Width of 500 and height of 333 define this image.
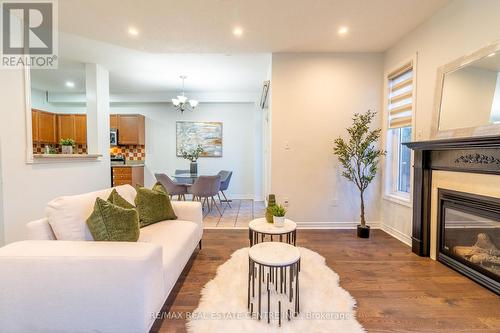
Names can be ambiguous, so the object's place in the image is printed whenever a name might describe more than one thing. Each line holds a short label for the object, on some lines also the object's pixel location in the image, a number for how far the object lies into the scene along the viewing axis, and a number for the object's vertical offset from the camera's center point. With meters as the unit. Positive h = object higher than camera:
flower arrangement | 6.00 +0.14
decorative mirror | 2.05 +0.61
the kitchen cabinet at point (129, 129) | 6.12 +0.75
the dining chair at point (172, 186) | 4.77 -0.59
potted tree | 3.46 +0.07
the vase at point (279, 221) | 2.32 -0.61
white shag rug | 1.61 -1.14
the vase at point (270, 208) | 2.41 -0.52
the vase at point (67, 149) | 3.97 +0.14
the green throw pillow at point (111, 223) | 1.68 -0.47
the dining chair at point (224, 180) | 5.29 -0.49
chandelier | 5.00 +1.20
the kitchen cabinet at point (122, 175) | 5.46 -0.40
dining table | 5.12 -0.46
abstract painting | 6.56 +0.64
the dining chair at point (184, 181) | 5.12 -0.50
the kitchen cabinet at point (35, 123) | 5.17 +0.75
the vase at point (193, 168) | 5.89 -0.25
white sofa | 1.37 -0.76
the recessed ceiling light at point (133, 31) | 3.07 +1.67
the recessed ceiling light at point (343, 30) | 3.06 +1.69
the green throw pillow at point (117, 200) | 2.05 -0.37
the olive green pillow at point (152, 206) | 2.48 -0.52
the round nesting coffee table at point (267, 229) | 2.21 -0.67
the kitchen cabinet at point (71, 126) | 5.72 +0.76
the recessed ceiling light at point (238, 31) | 3.07 +1.68
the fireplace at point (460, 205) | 2.09 -0.47
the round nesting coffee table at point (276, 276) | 1.68 -0.93
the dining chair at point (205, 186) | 4.67 -0.56
